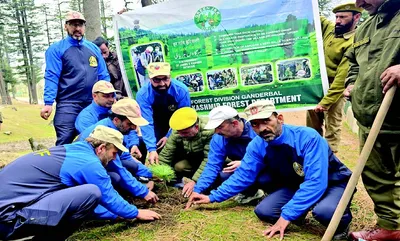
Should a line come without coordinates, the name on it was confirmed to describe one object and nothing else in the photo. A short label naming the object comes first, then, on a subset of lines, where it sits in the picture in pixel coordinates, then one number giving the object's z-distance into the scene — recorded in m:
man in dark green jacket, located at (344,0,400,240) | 2.28
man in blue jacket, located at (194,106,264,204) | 3.52
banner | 4.16
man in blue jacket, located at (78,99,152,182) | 3.21
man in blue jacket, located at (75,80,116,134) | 3.69
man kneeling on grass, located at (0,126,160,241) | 2.40
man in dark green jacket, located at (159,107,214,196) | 3.69
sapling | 3.67
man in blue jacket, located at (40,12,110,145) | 4.01
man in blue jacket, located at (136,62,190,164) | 4.14
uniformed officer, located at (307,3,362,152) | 3.89
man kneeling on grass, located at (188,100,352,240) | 2.67
